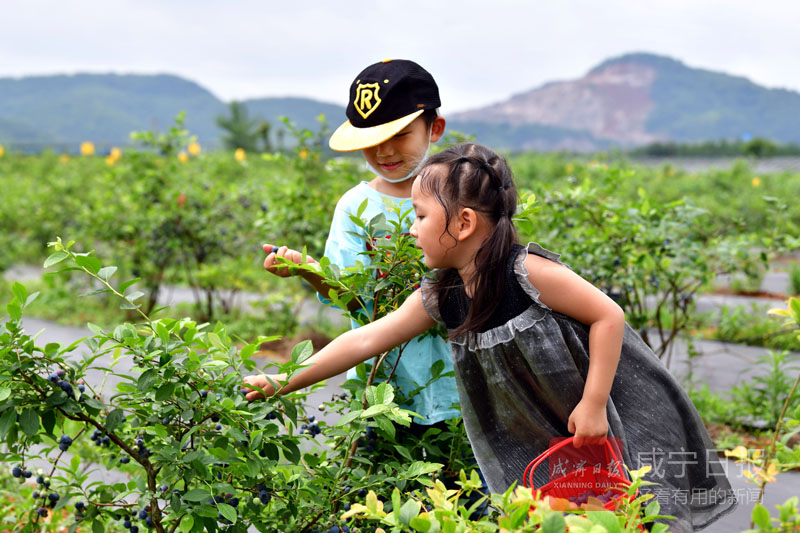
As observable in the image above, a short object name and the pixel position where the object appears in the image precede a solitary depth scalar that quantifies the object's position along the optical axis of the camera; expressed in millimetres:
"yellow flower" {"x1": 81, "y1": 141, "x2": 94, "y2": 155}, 17028
